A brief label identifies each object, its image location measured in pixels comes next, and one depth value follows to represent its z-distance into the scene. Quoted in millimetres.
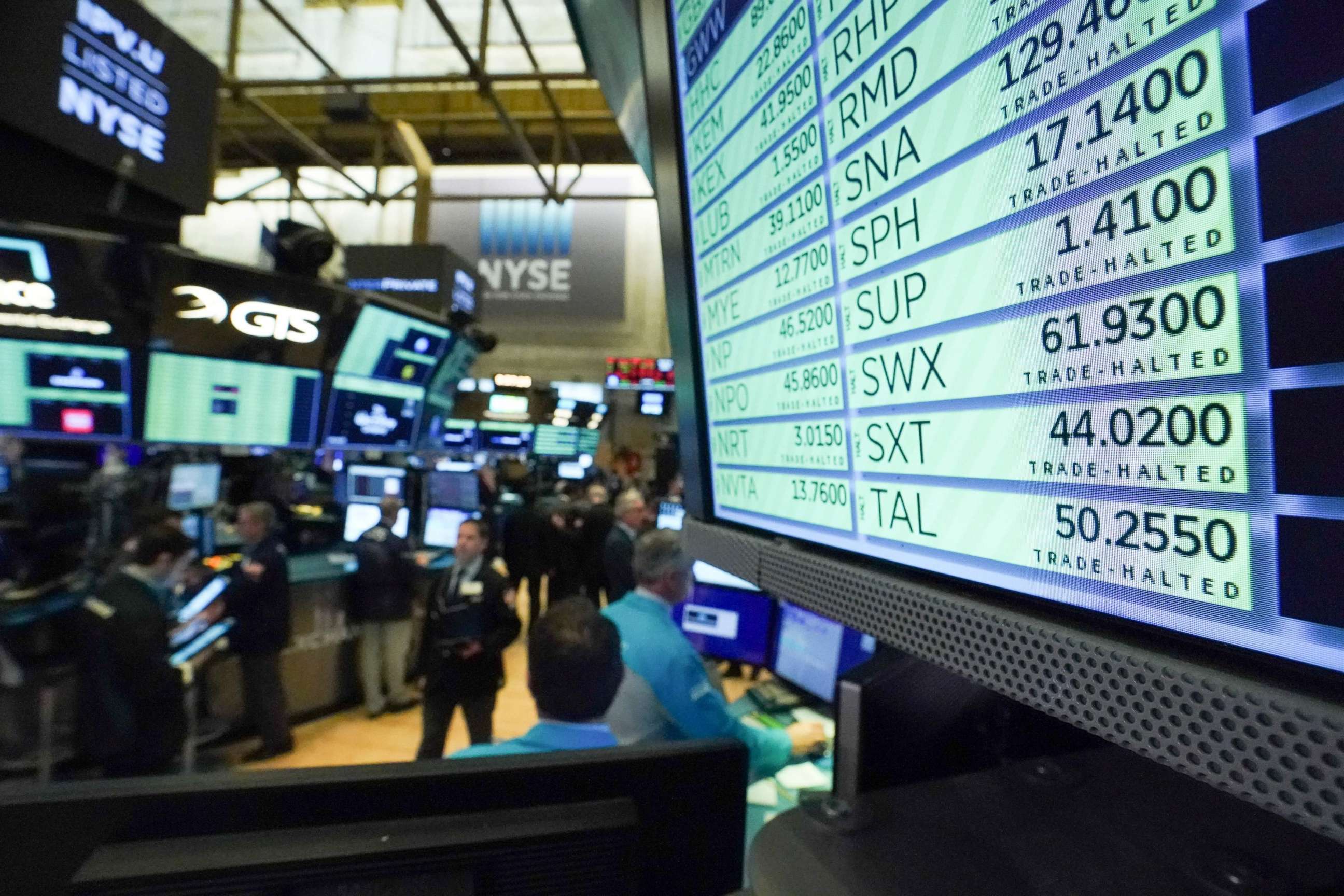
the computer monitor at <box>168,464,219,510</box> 6465
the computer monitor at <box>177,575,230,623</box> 3855
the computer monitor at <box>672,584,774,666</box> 3154
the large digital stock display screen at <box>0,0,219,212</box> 2479
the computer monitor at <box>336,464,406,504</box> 6820
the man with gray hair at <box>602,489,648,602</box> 5609
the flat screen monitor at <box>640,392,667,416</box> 13305
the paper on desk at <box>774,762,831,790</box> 2375
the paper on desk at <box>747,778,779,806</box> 2295
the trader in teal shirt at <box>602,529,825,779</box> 2152
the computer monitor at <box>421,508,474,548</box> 7027
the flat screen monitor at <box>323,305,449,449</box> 3939
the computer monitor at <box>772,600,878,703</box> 2611
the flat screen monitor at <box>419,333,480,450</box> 4645
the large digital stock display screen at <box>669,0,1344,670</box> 435
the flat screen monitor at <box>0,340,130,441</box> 2939
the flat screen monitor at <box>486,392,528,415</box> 9969
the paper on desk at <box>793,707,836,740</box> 2709
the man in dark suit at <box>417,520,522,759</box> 3930
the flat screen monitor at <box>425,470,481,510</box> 7328
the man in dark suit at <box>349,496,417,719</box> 5328
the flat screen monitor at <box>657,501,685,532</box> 6383
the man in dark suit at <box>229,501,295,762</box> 4449
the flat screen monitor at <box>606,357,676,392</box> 13039
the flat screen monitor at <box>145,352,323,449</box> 3264
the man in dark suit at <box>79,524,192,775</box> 3365
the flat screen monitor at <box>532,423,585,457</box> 10914
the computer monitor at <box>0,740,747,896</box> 686
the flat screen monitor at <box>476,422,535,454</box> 10133
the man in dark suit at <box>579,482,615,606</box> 6949
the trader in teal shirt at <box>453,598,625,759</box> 1770
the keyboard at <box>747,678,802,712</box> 2969
